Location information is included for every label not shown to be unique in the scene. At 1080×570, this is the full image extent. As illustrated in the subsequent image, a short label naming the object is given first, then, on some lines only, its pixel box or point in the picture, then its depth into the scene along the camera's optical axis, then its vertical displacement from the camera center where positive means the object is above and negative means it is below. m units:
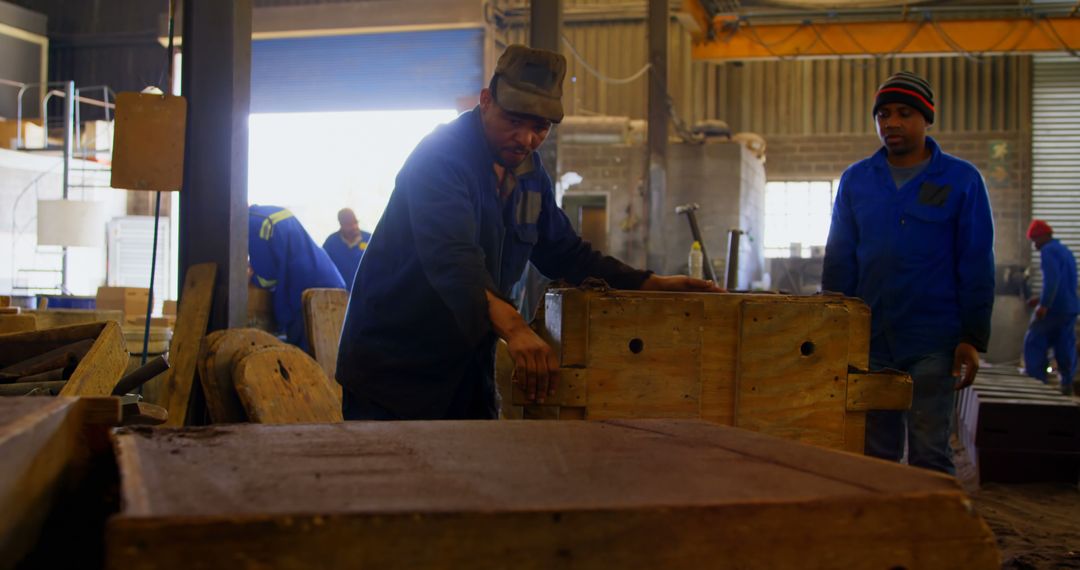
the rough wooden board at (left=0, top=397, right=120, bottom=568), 1.16 -0.25
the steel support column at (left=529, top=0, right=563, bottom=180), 7.55 +1.96
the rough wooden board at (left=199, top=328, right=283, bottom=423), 3.86 -0.40
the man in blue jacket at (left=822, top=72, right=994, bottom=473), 3.77 +0.07
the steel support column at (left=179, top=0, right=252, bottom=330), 4.04 +0.52
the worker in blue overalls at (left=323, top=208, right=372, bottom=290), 8.96 +0.24
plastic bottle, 9.12 +0.18
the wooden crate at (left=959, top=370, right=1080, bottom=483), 6.39 -0.98
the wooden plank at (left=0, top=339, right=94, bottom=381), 3.12 -0.32
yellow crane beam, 13.79 +3.54
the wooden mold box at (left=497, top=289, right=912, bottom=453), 2.66 -0.22
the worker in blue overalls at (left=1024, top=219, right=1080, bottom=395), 12.46 -0.29
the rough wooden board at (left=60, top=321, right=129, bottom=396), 2.98 -0.33
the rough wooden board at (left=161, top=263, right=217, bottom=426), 3.96 -0.24
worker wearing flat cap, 2.64 +0.05
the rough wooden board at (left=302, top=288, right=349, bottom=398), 5.38 -0.29
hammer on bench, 8.12 +0.45
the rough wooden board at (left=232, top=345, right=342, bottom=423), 3.81 -0.49
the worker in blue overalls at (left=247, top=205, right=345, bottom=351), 6.03 +0.05
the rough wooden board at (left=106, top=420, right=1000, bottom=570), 1.04 -0.26
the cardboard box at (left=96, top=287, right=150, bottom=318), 10.20 -0.35
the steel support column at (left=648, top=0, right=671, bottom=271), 11.50 +1.72
